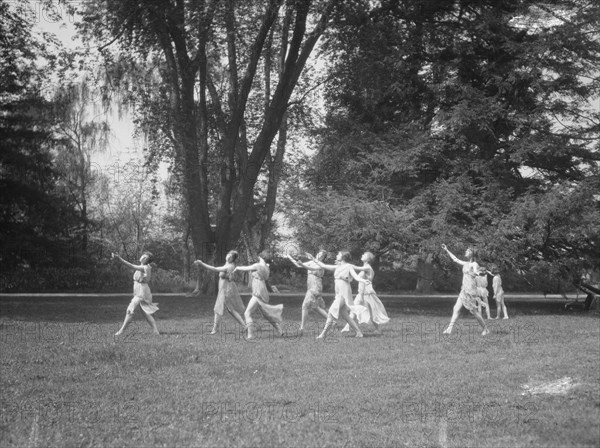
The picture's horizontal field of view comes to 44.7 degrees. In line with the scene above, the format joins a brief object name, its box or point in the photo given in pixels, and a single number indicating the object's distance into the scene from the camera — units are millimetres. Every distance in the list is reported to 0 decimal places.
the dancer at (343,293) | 15125
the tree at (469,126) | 25438
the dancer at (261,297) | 15406
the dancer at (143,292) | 15609
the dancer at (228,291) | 15875
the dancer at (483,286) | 22438
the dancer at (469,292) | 16375
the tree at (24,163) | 26875
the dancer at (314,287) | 16094
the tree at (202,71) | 26094
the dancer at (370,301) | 16750
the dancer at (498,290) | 23203
